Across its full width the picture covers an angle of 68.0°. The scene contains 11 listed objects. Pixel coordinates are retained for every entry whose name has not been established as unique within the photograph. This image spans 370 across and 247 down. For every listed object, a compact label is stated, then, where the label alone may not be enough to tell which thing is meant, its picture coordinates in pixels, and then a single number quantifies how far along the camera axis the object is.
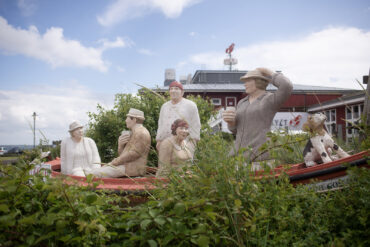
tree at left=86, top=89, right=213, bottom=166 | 8.27
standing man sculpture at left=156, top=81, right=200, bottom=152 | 4.50
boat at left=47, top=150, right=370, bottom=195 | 2.24
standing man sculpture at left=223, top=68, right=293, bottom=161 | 3.11
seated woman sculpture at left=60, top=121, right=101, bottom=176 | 4.43
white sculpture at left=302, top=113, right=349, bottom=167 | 2.89
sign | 20.56
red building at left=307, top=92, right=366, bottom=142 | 13.81
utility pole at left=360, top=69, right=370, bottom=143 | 3.44
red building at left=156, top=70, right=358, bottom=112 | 25.04
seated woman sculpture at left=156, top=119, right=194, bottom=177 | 3.66
